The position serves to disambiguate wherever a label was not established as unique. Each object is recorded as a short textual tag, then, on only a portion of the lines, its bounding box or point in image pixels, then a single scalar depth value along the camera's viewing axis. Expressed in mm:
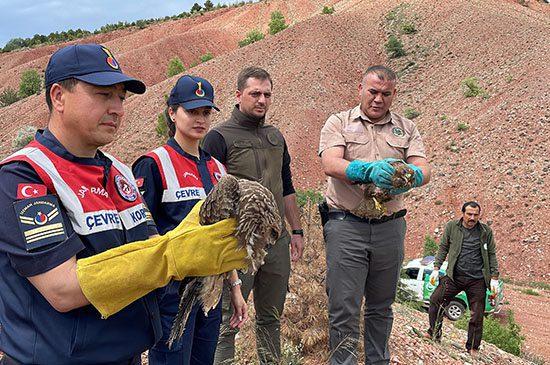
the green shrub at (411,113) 25141
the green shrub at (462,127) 21719
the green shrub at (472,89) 23875
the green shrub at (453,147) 20959
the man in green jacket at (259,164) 3566
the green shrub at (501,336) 7296
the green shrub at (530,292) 13102
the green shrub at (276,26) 38934
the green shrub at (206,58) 38781
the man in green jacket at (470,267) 6266
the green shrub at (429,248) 15727
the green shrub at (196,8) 64375
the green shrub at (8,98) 39344
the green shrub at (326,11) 38706
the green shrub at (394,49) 31609
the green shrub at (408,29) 33656
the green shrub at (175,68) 34781
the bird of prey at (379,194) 2955
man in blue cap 1464
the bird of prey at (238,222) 1816
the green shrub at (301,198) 13089
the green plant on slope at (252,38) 39656
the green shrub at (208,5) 64425
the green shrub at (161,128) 23488
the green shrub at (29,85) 39188
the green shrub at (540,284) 14188
